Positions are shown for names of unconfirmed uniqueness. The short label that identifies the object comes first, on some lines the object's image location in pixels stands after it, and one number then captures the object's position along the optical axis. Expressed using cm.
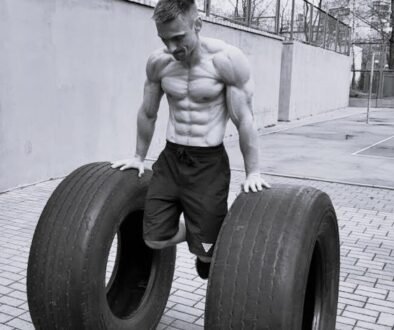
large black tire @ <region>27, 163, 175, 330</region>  271
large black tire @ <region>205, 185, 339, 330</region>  227
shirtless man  276
